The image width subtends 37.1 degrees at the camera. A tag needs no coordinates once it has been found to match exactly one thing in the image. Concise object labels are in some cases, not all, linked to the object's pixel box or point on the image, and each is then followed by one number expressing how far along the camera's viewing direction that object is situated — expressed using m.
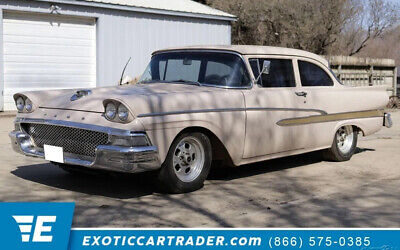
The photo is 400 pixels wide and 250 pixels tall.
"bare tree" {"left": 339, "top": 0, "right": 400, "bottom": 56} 24.38
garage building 15.39
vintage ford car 5.67
